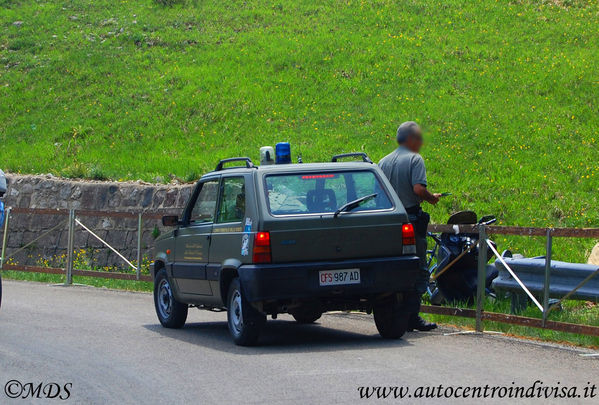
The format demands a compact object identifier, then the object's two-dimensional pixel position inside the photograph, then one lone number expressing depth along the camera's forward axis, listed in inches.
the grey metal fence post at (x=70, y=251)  719.7
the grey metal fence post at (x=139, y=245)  683.3
